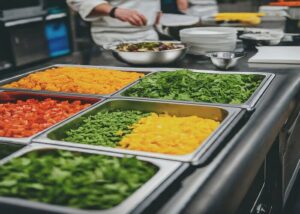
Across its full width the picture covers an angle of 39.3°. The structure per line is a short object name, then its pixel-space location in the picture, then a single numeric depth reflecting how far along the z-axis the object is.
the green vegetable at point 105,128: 1.38
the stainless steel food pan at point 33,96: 1.81
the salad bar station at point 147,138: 0.94
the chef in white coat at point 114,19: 2.89
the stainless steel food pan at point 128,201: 0.87
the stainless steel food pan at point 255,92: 1.58
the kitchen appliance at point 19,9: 4.68
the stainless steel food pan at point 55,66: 2.11
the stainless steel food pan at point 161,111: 1.17
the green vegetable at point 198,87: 1.72
